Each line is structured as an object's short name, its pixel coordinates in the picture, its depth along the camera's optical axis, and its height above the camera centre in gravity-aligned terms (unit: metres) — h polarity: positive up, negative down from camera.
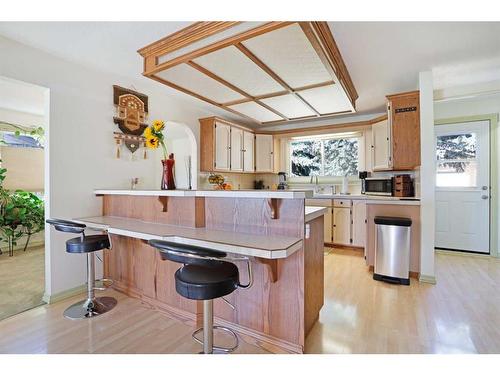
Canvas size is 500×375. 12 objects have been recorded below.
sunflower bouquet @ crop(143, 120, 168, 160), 2.31 +0.49
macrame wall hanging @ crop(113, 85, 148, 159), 3.08 +0.89
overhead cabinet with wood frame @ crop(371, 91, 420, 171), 3.20 +0.75
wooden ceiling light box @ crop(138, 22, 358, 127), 1.78 +1.07
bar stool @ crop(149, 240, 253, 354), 1.28 -0.51
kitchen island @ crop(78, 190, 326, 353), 1.70 -0.38
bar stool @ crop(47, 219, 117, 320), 2.10 -0.67
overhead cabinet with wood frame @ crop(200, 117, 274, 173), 4.31 +0.75
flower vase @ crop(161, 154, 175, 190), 2.47 +0.11
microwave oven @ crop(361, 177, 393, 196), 4.04 +0.02
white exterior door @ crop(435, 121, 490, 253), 3.87 +0.02
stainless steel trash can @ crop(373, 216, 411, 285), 2.89 -0.74
